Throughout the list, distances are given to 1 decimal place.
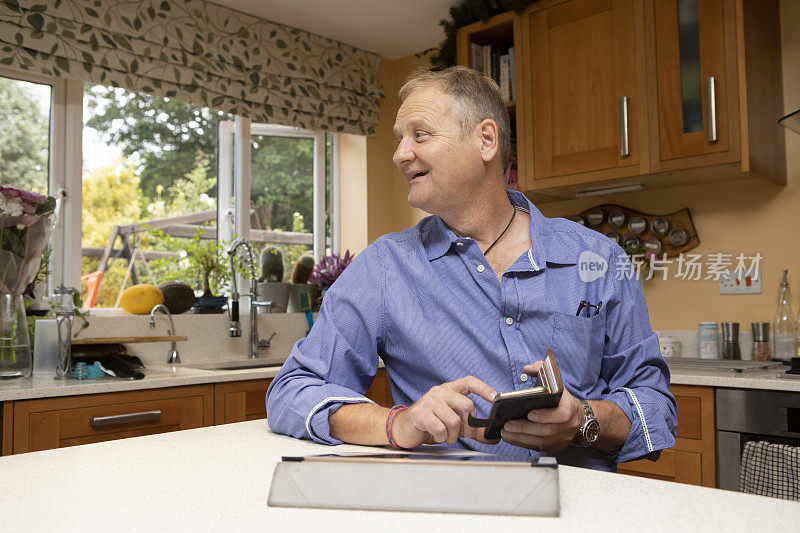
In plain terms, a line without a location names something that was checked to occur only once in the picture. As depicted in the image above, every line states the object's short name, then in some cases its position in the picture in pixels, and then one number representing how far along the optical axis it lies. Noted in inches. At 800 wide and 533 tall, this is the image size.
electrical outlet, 113.6
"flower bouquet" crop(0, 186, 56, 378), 88.5
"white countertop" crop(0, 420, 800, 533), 24.4
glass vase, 88.0
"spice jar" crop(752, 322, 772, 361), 108.3
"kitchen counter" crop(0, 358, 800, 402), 80.9
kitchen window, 124.0
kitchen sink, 122.5
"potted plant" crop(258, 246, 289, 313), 141.7
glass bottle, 108.3
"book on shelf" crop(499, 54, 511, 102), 134.5
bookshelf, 128.4
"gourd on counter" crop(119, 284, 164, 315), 119.9
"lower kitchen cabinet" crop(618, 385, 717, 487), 92.4
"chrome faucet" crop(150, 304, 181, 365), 118.3
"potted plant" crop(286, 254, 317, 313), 143.7
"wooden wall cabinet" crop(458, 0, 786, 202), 103.9
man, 43.6
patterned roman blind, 116.1
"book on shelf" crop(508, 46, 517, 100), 132.6
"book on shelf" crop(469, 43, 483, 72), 135.6
